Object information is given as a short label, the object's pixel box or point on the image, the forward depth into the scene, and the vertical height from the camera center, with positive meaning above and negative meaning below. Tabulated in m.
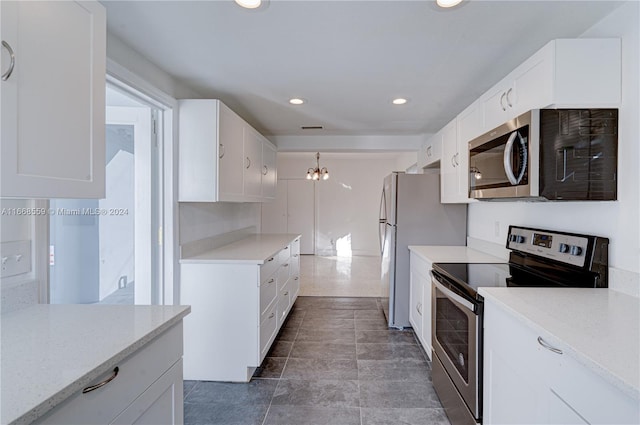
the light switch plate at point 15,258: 1.20 -0.19
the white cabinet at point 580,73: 1.48 +0.62
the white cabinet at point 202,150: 2.46 +0.43
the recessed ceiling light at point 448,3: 1.45 +0.92
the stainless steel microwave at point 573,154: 1.52 +0.26
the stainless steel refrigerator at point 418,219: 3.33 -0.10
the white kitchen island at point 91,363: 0.76 -0.41
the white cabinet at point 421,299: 2.65 -0.80
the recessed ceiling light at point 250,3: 1.47 +0.92
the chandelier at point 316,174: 6.65 +0.70
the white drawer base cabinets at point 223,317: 2.39 -0.79
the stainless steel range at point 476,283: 1.59 -0.39
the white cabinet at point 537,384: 0.87 -0.56
